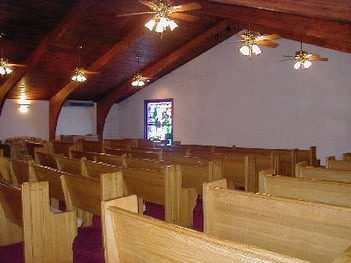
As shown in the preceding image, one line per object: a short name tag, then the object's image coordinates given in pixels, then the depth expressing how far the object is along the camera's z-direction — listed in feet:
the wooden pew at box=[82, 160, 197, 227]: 10.17
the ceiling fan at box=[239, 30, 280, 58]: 19.13
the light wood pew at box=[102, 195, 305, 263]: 3.56
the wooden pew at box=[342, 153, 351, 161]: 14.36
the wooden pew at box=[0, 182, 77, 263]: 7.36
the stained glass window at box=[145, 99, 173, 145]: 38.60
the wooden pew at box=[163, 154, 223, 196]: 11.49
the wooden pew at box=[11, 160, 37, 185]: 10.95
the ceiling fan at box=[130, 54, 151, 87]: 30.70
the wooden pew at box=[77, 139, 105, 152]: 22.46
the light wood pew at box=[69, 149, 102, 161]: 16.38
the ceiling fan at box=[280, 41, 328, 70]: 21.83
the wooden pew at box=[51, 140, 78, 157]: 22.10
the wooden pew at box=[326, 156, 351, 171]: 11.76
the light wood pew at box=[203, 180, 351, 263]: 5.18
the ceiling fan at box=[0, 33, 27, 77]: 21.91
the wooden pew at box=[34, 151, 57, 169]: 15.24
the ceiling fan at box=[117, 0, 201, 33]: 15.58
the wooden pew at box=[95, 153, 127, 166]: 14.04
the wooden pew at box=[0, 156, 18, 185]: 12.75
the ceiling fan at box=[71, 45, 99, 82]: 26.61
